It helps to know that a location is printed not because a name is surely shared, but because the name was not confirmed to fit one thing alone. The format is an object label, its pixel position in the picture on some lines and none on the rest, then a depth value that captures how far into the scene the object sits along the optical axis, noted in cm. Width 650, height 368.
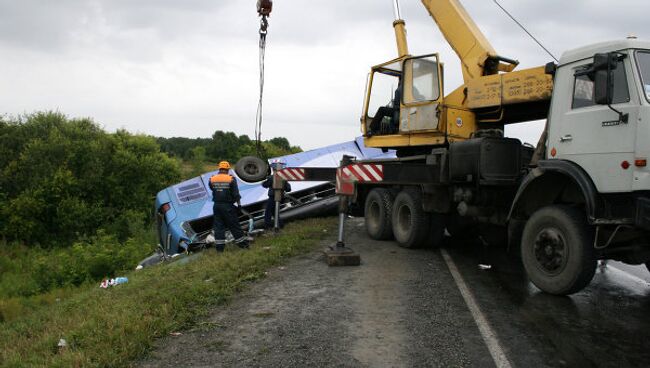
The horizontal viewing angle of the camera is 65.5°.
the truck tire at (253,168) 1170
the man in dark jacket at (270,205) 1157
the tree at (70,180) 3180
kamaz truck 509
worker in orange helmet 941
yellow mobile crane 745
